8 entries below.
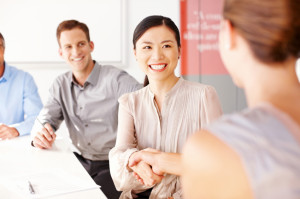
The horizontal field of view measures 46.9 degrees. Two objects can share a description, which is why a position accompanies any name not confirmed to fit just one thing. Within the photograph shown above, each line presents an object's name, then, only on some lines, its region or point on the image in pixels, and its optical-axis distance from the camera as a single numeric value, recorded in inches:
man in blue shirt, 109.1
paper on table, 48.2
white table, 48.3
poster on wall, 177.9
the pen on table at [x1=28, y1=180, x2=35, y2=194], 47.9
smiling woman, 60.2
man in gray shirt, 94.7
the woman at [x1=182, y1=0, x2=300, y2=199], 22.1
